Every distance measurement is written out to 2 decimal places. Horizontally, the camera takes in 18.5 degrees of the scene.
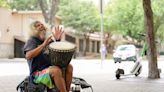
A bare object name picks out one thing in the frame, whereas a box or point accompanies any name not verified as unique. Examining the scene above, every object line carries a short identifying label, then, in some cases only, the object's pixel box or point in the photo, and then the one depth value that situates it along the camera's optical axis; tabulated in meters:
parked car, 17.70
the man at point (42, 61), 7.00
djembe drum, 7.02
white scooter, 16.59
